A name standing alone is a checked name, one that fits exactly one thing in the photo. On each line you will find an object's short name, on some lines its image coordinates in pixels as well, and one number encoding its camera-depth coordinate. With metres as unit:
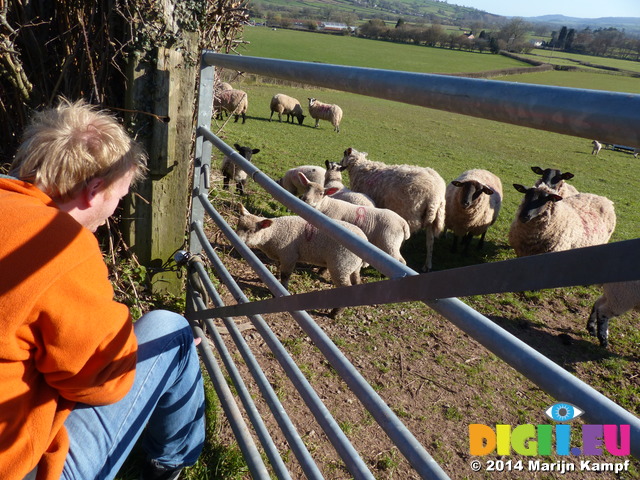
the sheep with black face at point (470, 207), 7.02
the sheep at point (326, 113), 21.16
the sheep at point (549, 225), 6.28
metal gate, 0.64
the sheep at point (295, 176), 8.11
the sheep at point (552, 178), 7.23
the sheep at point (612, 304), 4.67
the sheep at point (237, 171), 7.57
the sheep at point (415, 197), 6.79
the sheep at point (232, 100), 17.12
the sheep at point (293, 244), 4.92
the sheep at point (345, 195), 6.36
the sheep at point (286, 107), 21.41
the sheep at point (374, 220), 5.55
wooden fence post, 2.94
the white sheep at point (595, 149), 22.62
